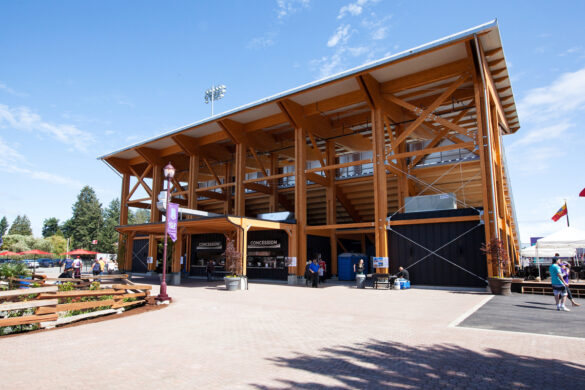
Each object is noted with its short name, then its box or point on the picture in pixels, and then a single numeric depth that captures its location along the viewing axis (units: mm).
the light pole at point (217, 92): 38381
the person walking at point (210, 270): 27062
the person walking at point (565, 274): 12755
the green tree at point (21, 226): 107188
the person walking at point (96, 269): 24438
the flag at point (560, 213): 29498
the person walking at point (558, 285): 11612
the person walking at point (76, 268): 19484
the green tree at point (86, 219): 85950
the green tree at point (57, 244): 70238
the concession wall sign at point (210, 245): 30194
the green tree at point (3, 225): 121388
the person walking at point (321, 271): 22062
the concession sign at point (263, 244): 26484
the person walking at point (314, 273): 21016
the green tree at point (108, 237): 83438
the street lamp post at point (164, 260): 13578
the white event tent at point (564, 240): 18422
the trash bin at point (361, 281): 19920
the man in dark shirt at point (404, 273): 19469
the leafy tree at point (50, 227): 102812
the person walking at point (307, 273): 21709
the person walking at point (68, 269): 19045
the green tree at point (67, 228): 89588
